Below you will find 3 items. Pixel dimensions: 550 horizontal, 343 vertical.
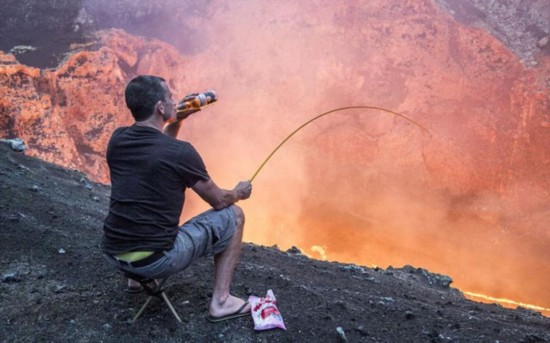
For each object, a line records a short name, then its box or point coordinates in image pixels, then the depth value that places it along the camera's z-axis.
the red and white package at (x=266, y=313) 3.12
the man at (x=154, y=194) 2.75
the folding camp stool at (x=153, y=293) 2.96
